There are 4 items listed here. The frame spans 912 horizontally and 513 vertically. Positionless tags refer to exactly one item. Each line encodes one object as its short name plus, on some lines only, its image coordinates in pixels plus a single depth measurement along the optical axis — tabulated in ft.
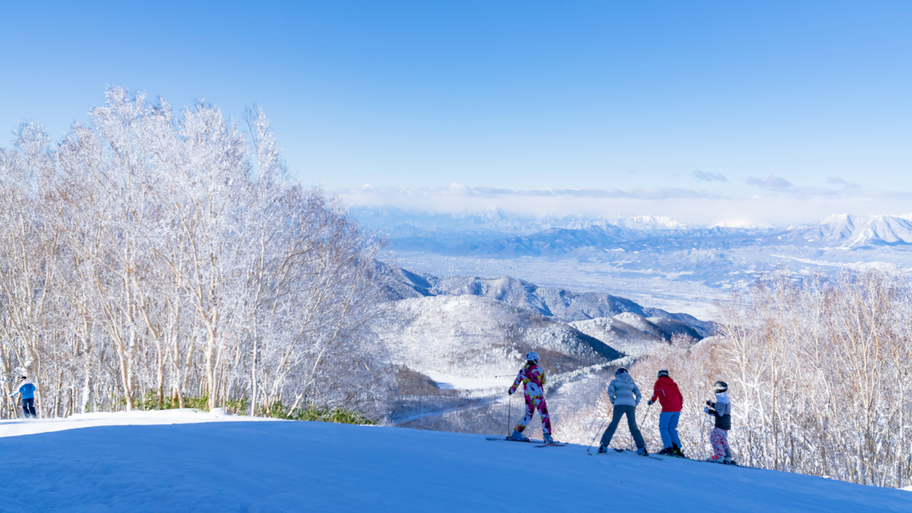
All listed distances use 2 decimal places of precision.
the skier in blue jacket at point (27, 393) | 47.24
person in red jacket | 33.35
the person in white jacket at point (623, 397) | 30.42
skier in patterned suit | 31.45
